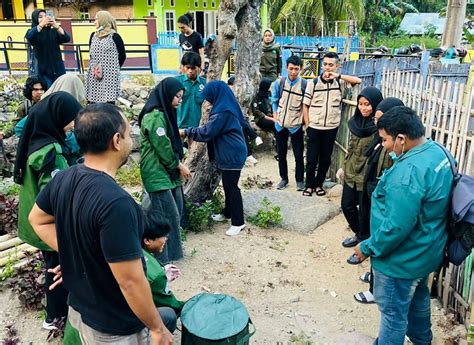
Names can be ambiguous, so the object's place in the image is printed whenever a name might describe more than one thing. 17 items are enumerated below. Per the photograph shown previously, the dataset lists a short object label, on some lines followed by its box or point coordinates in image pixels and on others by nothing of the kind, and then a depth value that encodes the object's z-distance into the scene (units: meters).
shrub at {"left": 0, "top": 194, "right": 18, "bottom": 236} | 4.81
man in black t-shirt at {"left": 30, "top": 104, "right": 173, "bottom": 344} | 1.67
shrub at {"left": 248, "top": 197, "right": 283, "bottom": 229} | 5.25
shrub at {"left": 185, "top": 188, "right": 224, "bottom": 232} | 5.02
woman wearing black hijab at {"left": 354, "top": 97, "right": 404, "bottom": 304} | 3.69
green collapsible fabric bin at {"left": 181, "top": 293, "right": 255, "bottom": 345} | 2.65
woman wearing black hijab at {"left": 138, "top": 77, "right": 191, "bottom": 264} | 3.79
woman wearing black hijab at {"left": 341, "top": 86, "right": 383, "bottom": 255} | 4.28
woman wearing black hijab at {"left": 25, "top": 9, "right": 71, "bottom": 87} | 6.21
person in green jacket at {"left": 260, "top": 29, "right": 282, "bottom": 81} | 8.34
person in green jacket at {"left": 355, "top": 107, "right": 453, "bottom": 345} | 2.44
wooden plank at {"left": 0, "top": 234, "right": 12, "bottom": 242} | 4.57
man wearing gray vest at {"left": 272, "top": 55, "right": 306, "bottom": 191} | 6.05
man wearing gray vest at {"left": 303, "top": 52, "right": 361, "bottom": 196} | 5.73
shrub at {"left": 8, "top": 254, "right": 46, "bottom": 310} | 3.60
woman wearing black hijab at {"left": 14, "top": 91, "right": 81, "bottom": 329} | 2.79
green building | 19.53
